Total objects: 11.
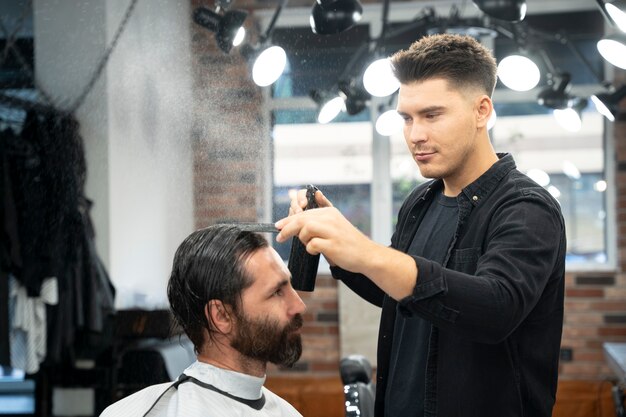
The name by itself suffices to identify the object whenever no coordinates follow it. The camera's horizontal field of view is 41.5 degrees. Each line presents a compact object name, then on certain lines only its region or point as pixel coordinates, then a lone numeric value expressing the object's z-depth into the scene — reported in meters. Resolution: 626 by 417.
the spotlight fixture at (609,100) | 3.14
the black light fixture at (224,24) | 2.46
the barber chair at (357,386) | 2.00
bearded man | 1.53
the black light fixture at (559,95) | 3.49
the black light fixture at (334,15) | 2.50
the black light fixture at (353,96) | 3.09
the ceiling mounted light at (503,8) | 2.36
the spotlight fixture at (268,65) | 2.46
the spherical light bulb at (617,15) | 1.94
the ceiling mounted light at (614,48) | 2.35
